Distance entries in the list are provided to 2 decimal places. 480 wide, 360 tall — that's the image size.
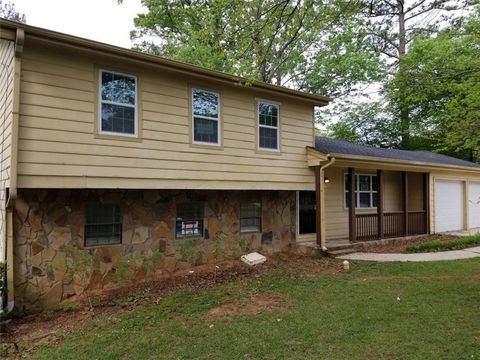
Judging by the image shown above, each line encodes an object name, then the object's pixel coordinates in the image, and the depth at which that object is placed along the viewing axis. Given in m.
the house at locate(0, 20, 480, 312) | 5.93
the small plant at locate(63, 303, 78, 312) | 6.13
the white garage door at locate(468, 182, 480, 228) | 15.94
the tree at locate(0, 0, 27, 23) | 27.10
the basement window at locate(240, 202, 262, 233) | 9.41
